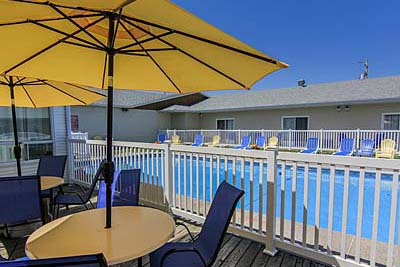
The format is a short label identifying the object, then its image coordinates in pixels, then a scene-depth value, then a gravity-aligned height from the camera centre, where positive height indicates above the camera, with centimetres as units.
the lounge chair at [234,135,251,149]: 1485 -123
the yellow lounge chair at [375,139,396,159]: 1040 -122
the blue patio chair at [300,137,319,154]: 1245 -121
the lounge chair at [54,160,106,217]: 372 -126
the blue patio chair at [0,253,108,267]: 97 -59
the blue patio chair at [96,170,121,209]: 296 -90
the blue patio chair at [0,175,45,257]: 276 -92
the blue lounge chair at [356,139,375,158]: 1096 -120
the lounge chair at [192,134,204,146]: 1613 -117
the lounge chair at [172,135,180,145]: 1614 -110
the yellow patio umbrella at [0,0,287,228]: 152 +68
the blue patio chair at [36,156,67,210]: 462 -85
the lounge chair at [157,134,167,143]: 1723 -110
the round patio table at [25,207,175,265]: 163 -90
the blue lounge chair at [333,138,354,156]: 1148 -121
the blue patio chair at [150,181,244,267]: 189 -104
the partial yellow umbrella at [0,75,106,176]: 371 +52
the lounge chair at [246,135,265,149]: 1429 -123
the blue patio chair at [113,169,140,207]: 292 -84
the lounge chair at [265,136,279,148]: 1417 -111
